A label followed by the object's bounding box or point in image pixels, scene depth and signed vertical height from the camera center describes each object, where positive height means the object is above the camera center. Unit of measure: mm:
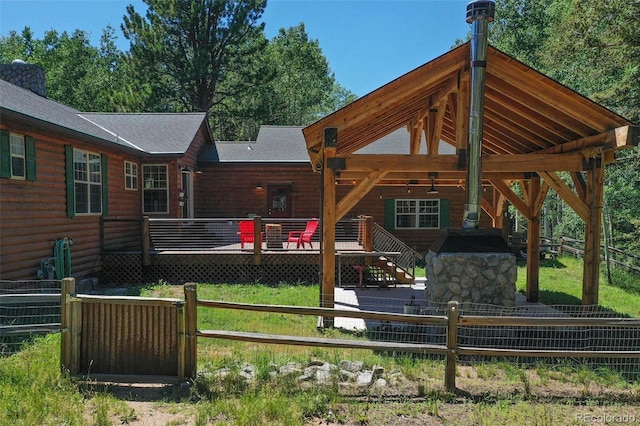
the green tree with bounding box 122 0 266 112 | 25766 +9687
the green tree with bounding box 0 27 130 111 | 34594 +12382
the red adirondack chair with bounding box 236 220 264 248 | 11859 -926
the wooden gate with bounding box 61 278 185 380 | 4488 -1460
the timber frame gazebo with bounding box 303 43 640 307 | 6562 +1121
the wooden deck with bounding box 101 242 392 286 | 11031 -1785
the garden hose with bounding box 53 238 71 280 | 8843 -1263
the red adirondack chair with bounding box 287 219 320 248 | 11859 -948
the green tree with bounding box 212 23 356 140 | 31214 +9756
